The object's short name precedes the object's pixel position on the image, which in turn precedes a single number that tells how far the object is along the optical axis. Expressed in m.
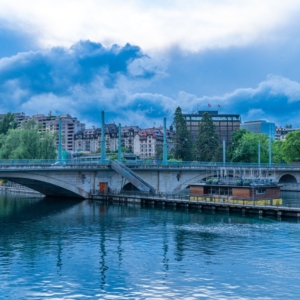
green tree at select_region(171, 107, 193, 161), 148.00
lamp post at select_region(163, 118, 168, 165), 98.74
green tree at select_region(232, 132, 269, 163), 139.88
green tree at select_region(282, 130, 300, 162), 134.38
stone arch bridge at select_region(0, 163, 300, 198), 78.69
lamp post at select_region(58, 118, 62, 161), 87.21
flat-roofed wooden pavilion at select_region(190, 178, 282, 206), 69.38
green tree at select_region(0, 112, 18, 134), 136.38
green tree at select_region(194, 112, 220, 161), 145.75
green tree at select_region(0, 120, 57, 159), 106.44
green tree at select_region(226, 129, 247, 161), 146.88
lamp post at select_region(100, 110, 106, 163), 87.69
